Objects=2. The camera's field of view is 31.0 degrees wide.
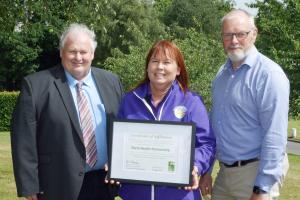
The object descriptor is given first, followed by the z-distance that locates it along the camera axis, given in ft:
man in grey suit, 14.73
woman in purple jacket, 14.12
